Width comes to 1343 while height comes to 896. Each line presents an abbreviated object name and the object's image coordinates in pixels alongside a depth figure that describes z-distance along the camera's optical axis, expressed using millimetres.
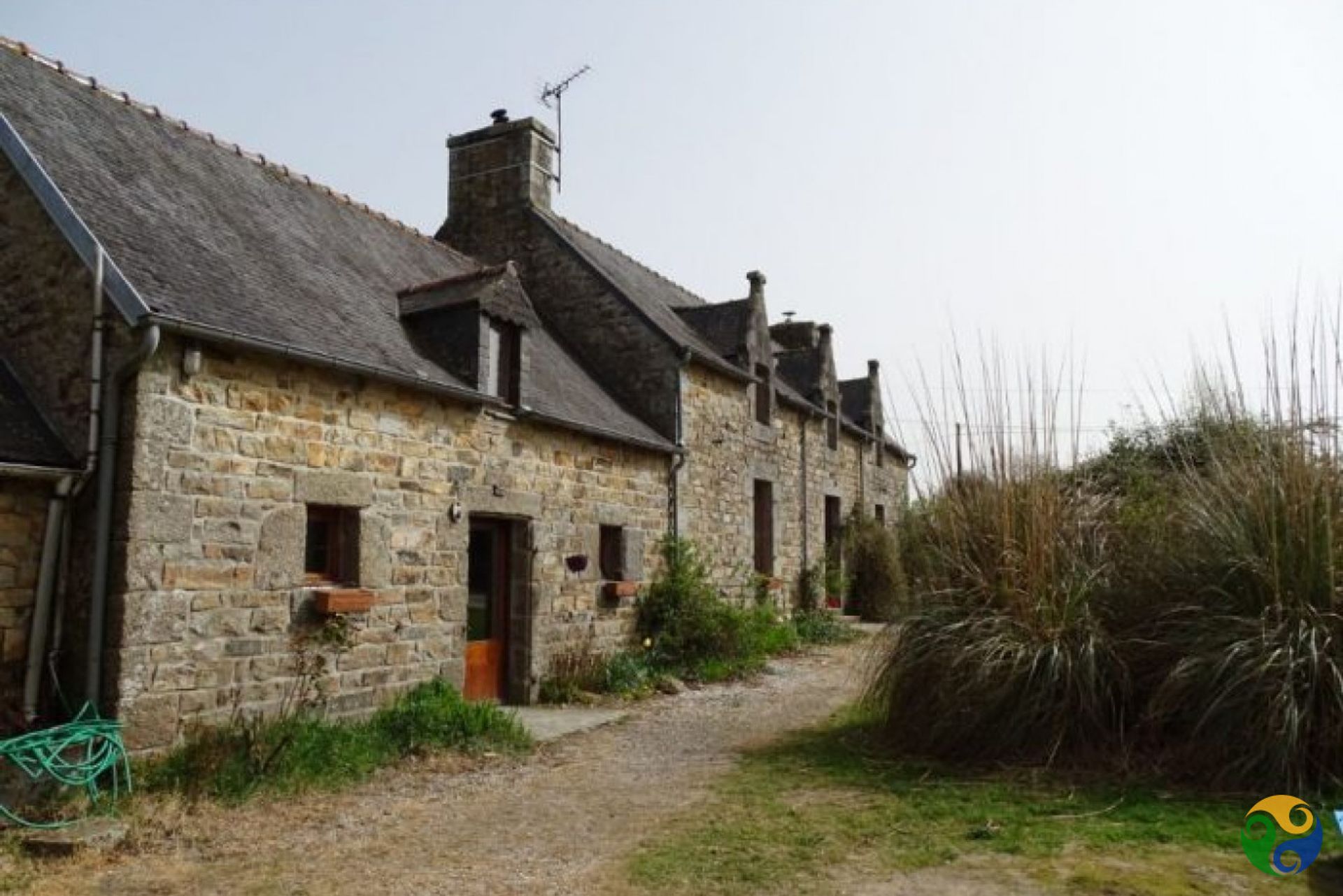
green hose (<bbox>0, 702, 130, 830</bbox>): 4840
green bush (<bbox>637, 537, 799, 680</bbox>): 10633
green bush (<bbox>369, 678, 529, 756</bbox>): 6758
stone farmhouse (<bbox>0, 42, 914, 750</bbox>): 5574
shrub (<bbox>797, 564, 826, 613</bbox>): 15227
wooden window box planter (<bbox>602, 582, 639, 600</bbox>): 10039
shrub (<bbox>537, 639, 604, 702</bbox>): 9070
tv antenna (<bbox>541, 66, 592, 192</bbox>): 14312
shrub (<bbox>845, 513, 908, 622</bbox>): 16875
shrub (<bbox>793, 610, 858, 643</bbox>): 13977
